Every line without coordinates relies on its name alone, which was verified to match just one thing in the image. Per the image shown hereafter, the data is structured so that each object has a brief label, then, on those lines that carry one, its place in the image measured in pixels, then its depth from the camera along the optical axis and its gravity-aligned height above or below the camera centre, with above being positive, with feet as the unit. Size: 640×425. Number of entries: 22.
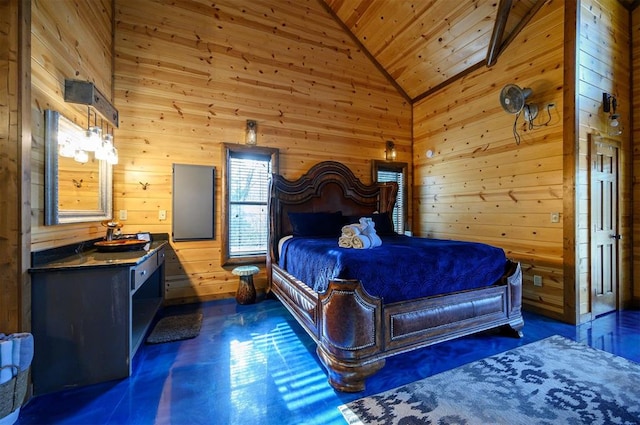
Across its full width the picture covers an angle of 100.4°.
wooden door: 10.05 -0.49
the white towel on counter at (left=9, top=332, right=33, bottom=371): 4.79 -2.48
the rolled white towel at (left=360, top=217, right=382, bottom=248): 8.66 -0.64
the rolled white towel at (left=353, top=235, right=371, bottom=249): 8.23 -0.91
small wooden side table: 11.54 -3.31
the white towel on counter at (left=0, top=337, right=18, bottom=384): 4.57 -2.61
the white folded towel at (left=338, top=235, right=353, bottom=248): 8.46 -0.93
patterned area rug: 5.16 -3.95
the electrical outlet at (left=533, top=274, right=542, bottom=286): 10.45 -2.65
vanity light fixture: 7.13 +3.02
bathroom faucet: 9.02 -0.54
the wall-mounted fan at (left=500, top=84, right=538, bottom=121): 10.40 +4.45
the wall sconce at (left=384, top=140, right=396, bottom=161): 15.85 +3.66
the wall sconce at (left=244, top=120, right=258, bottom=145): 12.64 +3.76
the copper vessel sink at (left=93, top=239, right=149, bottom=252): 7.80 -0.96
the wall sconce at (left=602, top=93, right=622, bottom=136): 10.36 +3.99
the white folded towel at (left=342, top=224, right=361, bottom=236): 8.62 -0.56
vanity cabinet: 5.85 -2.45
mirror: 6.39 +0.93
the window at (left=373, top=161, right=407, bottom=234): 16.06 +1.98
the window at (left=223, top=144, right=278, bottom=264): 12.41 +0.54
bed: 6.11 -2.63
